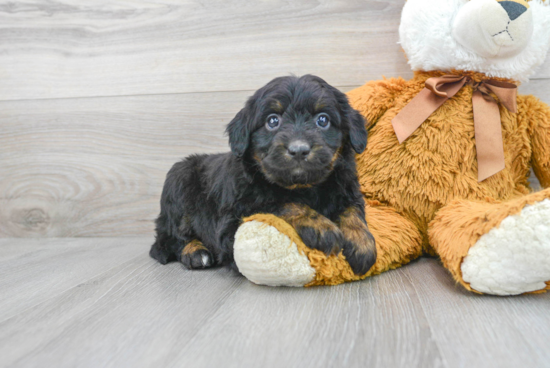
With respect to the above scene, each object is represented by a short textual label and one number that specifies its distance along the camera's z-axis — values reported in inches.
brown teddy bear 22.3
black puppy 20.2
